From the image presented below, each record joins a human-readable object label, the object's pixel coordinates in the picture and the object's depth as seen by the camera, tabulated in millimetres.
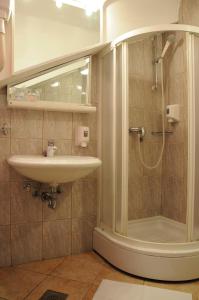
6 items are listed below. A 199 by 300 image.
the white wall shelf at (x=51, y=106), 1713
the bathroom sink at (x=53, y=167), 1380
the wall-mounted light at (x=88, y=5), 1914
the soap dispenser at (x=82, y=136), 1942
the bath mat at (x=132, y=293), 1396
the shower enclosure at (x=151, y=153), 1621
